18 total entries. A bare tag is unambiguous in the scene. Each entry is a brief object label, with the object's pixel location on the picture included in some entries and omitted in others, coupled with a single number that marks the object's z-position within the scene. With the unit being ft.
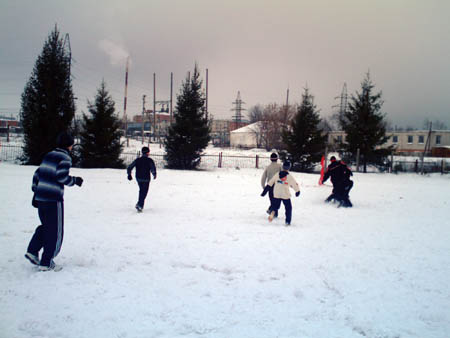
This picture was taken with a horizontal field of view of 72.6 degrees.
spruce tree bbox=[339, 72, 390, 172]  84.94
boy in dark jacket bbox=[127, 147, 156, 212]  30.78
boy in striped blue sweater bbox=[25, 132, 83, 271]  14.93
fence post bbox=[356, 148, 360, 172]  83.05
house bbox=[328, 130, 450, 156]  183.11
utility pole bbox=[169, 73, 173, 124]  149.73
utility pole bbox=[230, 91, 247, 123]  216.95
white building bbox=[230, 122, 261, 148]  200.26
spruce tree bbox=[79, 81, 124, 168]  71.61
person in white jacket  27.40
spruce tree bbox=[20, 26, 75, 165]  71.29
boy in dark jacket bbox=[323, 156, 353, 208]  37.45
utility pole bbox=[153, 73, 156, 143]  155.10
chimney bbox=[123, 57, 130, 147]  126.46
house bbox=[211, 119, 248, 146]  225.07
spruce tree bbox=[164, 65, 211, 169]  78.18
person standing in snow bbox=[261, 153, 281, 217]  30.14
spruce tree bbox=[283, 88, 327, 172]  81.76
